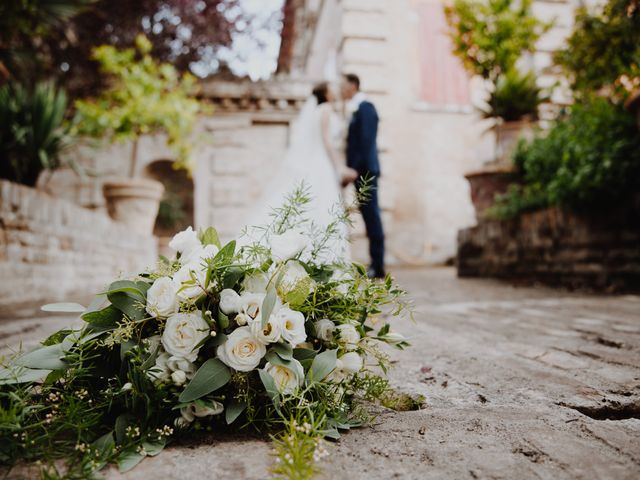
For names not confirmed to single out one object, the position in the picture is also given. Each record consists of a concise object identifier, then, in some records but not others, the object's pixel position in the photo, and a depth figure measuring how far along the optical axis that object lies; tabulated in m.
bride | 4.45
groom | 4.78
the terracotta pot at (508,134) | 6.54
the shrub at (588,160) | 3.91
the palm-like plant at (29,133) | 4.32
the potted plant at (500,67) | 6.43
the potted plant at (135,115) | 6.72
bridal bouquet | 1.01
